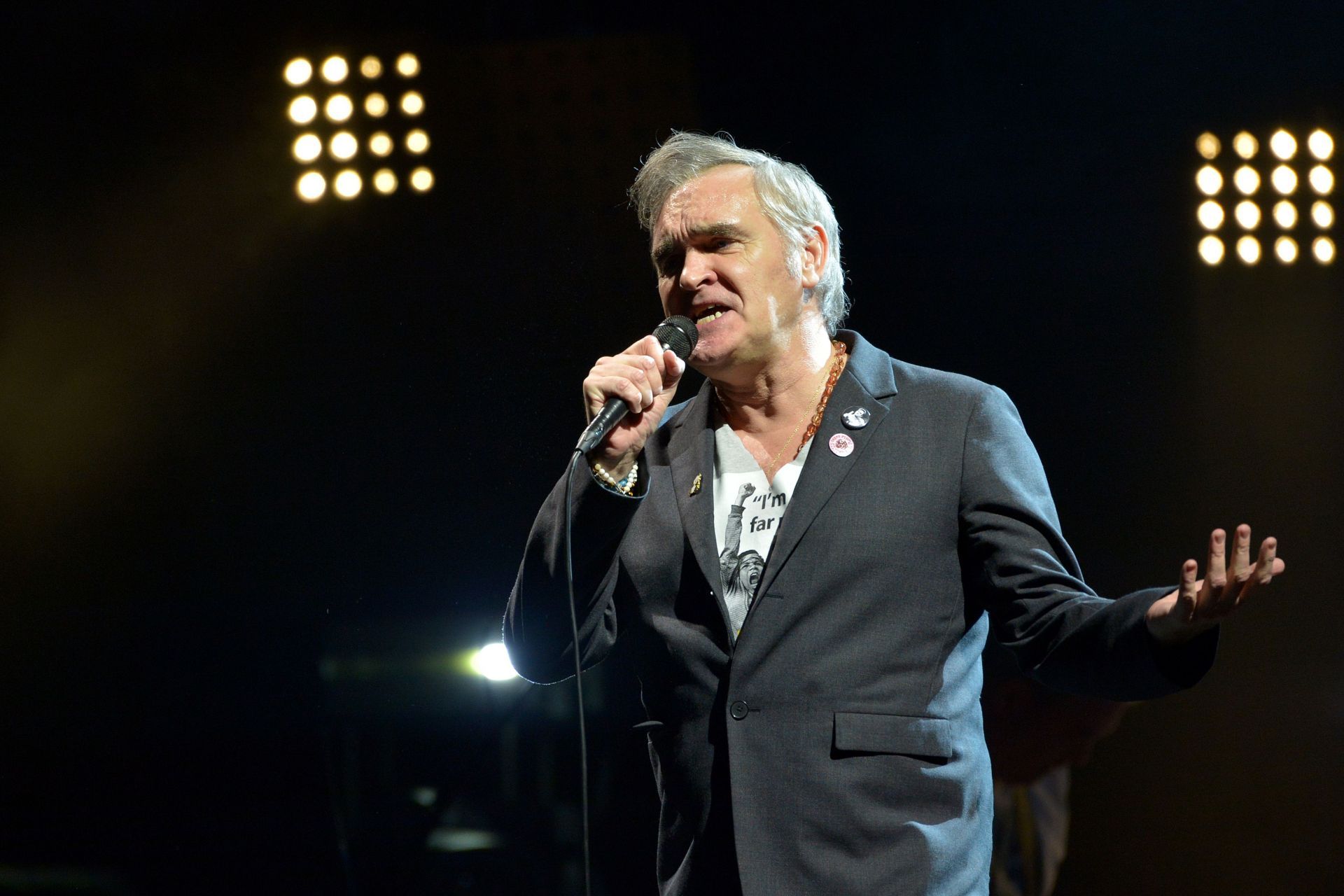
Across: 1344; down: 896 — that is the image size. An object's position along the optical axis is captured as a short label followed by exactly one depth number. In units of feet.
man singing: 20.22
